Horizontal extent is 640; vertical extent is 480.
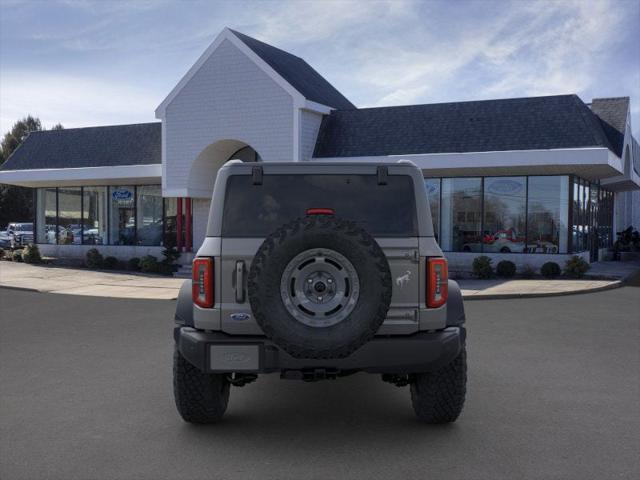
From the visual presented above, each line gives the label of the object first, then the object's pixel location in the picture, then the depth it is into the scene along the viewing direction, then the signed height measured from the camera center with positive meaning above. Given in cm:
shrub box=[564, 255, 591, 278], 1950 -120
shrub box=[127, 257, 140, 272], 2427 -152
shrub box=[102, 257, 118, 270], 2483 -153
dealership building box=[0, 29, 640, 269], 2061 +263
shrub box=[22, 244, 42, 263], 2653 -133
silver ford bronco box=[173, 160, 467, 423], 451 -49
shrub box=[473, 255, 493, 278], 1998 -126
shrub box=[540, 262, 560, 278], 1994 -132
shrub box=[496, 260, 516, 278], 2036 -131
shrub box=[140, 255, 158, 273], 2319 -145
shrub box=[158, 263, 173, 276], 2312 -162
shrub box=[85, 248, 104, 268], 2483 -138
